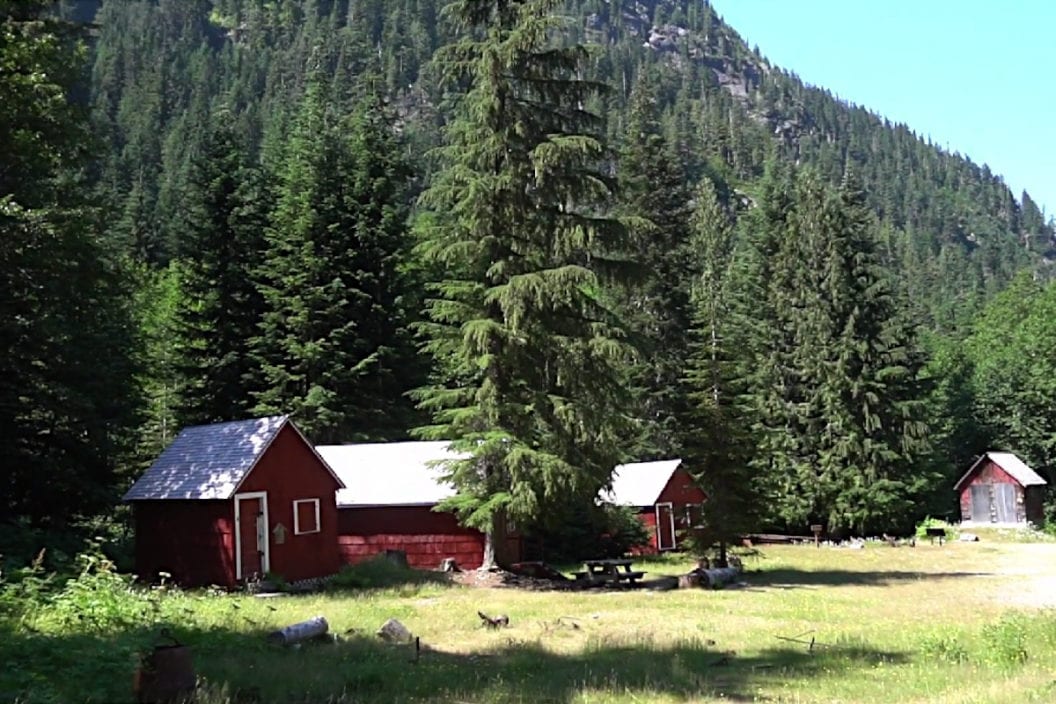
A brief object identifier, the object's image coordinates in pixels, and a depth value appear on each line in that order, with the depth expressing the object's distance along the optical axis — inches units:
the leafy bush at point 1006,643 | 522.3
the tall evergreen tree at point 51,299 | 809.5
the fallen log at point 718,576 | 1050.7
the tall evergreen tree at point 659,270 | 1959.9
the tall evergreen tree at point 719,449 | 1131.9
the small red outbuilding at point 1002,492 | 2319.1
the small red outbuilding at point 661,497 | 1569.9
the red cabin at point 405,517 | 1152.2
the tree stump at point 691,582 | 1058.7
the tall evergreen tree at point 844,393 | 1972.2
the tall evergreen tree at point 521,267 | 1015.0
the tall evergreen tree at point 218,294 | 1576.0
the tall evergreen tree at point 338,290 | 1549.0
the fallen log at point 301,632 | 565.6
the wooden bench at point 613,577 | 1051.9
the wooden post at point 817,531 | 1856.5
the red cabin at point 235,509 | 944.9
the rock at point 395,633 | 609.9
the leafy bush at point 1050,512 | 2296.5
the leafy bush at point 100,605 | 509.0
